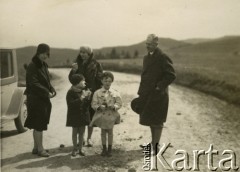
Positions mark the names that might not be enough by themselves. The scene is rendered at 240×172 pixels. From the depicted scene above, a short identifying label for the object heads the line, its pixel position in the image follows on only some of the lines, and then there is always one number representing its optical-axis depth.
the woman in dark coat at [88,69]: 6.02
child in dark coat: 5.64
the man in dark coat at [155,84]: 5.71
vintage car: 6.80
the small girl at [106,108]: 5.68
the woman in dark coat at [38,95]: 5.65
